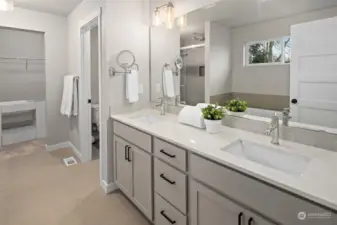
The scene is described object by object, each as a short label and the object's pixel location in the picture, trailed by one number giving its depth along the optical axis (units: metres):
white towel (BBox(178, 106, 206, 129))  1.92
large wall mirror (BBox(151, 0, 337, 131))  1.43
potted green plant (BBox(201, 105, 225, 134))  1.75
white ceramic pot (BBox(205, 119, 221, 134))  1.75
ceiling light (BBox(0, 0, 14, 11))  2.19
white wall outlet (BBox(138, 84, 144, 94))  2.77
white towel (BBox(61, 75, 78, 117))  3.58
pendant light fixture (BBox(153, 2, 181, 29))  2.34
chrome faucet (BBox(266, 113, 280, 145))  1.49
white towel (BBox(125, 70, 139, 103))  2.59
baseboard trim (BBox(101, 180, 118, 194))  2.59
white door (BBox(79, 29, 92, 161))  3.43
